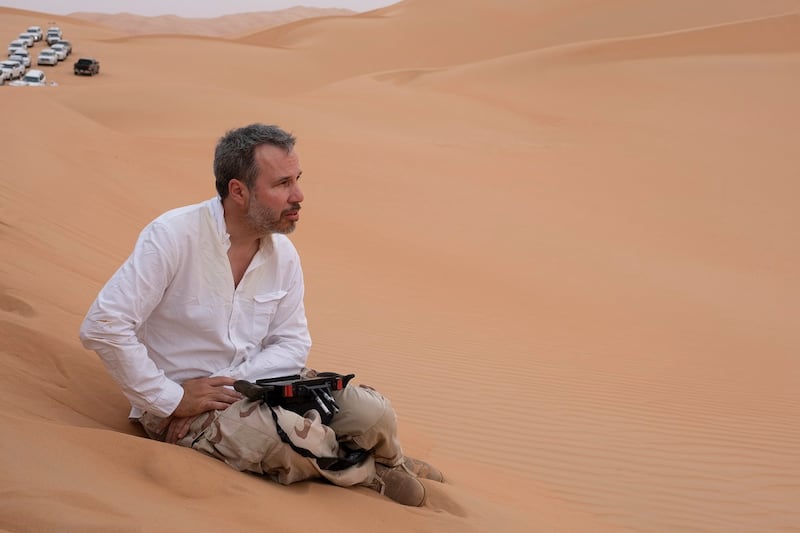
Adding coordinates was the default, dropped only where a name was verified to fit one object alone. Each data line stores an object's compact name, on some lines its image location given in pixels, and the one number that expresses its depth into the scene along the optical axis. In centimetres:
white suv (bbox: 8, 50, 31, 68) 3403
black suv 3509
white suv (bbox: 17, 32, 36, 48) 4584
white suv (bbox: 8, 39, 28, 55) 3803
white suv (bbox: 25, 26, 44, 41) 4898
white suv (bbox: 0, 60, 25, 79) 2980
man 342
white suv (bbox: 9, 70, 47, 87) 2803
